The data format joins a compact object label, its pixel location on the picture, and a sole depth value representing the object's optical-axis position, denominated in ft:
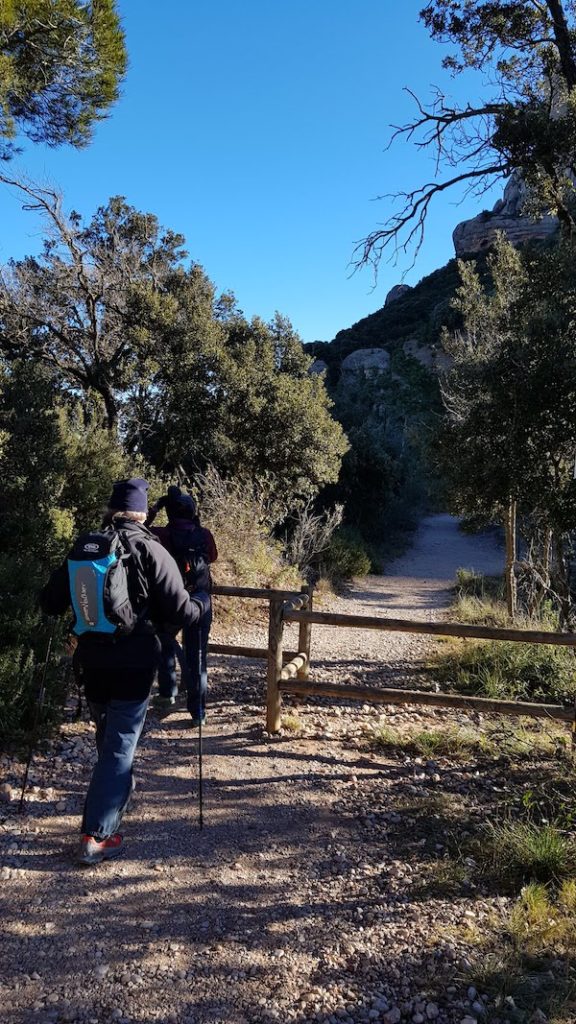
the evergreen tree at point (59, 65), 20.13
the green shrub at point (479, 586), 47.47
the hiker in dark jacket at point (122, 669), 10.25
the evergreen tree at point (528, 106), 17.79
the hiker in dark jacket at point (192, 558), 15.52
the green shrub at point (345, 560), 51.37
